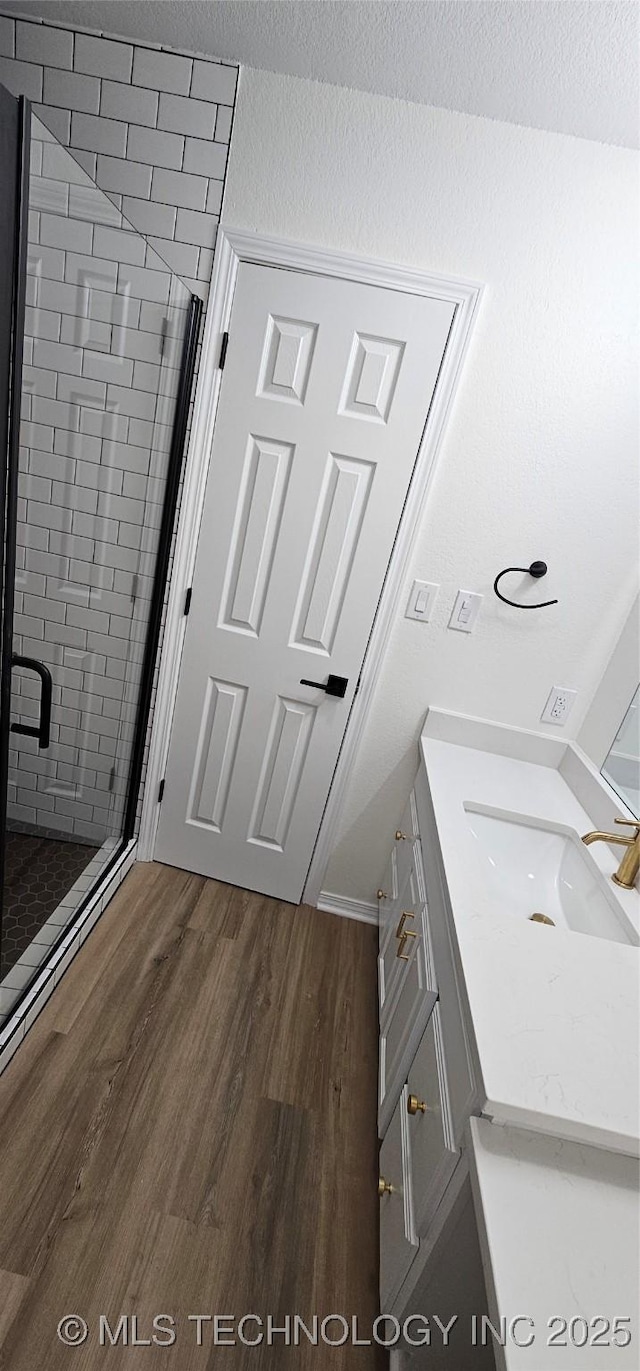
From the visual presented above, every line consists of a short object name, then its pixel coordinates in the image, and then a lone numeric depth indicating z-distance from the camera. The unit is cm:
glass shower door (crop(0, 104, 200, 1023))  122
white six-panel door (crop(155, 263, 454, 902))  193
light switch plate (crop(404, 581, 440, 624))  214
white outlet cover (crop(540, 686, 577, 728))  218
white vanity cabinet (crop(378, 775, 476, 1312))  114
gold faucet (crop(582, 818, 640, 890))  153
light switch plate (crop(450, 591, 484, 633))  213
